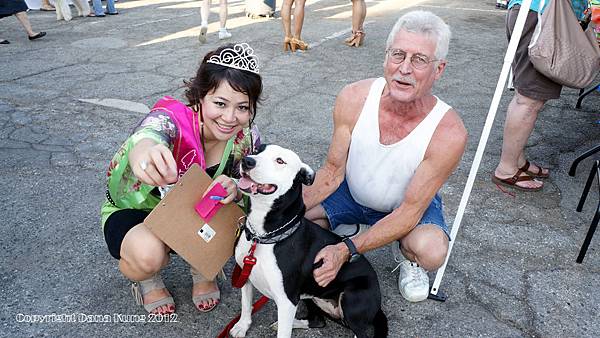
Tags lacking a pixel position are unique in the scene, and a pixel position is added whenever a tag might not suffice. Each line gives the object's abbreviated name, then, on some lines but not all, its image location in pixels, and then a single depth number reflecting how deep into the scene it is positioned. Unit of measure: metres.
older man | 1.92
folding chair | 2.40
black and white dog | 1.66
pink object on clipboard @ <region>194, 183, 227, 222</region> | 1.84
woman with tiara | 1.85
